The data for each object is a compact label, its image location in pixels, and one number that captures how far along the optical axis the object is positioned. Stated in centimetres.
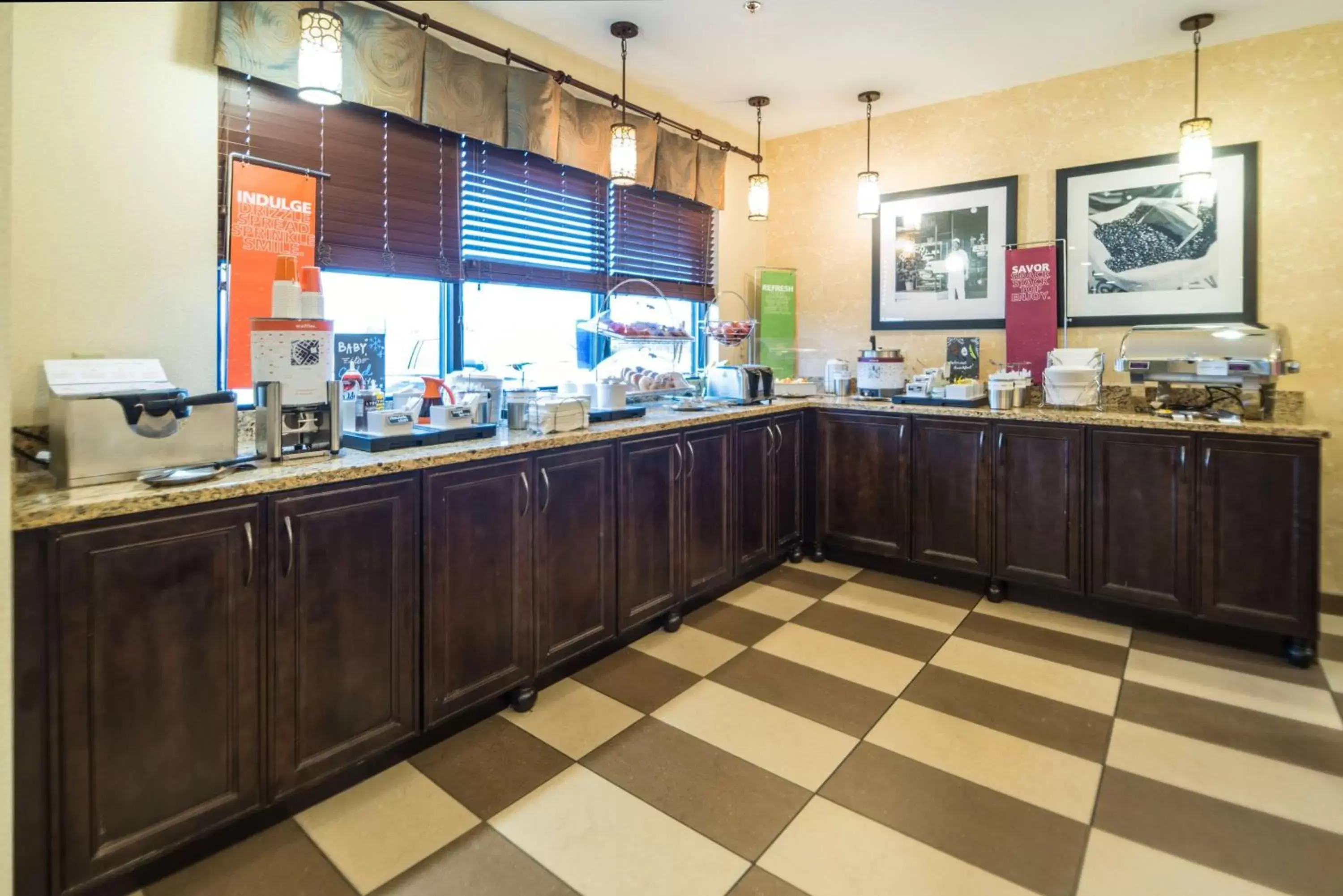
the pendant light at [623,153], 294
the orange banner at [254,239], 230
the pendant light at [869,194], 384
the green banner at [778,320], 472
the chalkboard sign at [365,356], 256
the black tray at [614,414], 296
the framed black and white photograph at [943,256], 406
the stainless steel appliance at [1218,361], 306
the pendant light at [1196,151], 299
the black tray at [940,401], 364
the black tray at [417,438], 215
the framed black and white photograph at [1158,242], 340
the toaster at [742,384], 389
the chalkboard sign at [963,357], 414
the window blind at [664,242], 388
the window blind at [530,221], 309
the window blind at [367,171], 236
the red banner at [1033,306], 384
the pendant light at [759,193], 402
